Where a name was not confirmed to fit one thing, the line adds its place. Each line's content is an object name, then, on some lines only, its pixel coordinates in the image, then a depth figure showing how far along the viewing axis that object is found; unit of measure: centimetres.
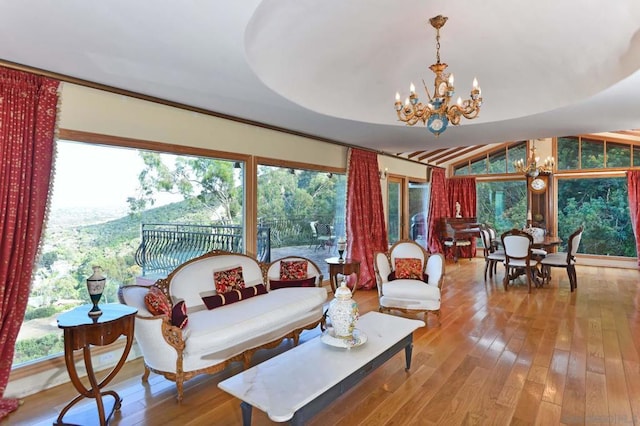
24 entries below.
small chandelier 689
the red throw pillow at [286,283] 407
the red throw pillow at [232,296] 334
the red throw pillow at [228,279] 351
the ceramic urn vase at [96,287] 235
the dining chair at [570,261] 581
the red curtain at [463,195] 981
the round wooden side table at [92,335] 219
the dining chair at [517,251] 577
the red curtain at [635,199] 743
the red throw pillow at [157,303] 270
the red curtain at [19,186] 249
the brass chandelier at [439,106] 266
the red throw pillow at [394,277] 460
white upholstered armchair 423
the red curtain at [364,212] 612
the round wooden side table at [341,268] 469
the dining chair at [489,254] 659
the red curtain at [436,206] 913
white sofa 263
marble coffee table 188
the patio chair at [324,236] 589
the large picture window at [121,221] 297
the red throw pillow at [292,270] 415
